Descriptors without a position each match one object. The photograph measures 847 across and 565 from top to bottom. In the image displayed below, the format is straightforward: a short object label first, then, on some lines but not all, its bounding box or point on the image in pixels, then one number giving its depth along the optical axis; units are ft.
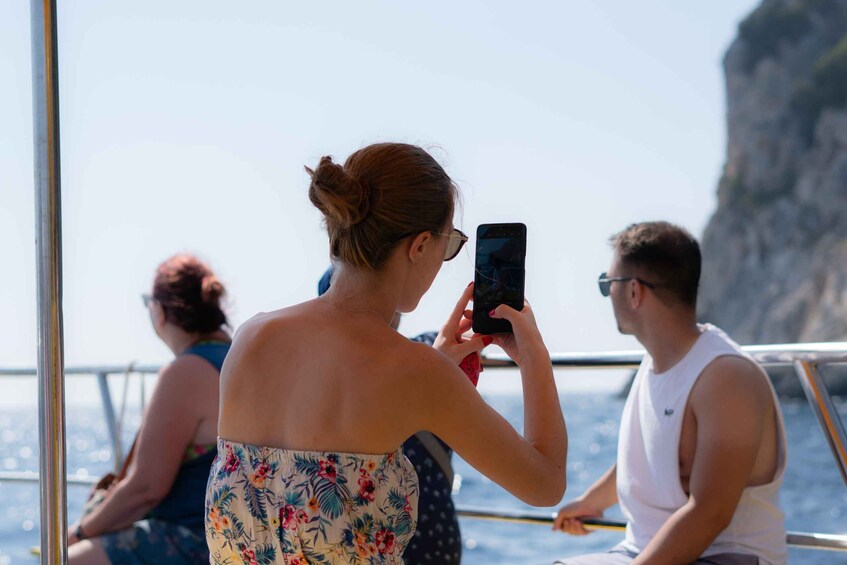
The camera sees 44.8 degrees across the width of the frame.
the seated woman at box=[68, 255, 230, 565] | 8.49
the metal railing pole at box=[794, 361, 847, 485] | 7.79
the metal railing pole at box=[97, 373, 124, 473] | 11.95
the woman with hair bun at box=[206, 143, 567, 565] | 5.10
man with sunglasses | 7.27
